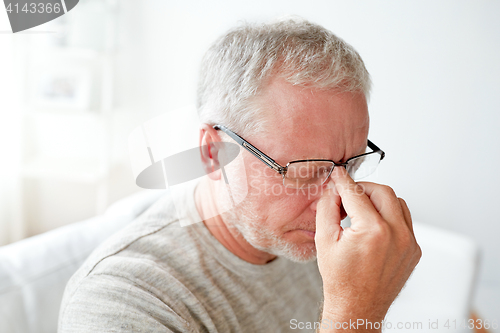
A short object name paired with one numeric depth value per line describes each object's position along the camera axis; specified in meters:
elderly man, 0.83
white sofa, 0.97
